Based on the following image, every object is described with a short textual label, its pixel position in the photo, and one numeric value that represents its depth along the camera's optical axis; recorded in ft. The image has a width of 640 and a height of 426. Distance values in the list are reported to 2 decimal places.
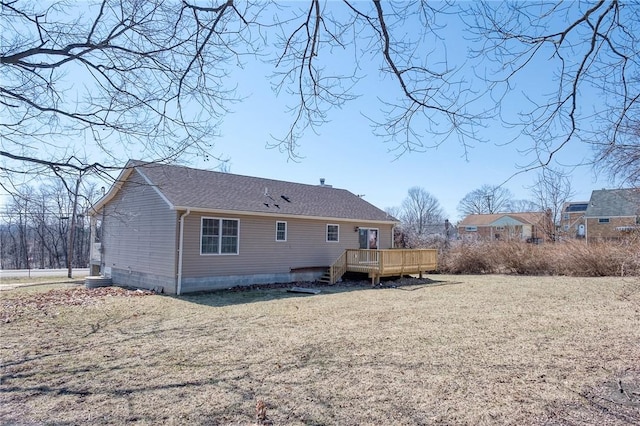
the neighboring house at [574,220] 116.02
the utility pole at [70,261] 63.57
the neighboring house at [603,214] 108.47
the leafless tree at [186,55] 12.00
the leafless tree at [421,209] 180.55
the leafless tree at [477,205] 188.14
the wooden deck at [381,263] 51.21
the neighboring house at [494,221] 152.78
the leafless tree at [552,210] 91.71
